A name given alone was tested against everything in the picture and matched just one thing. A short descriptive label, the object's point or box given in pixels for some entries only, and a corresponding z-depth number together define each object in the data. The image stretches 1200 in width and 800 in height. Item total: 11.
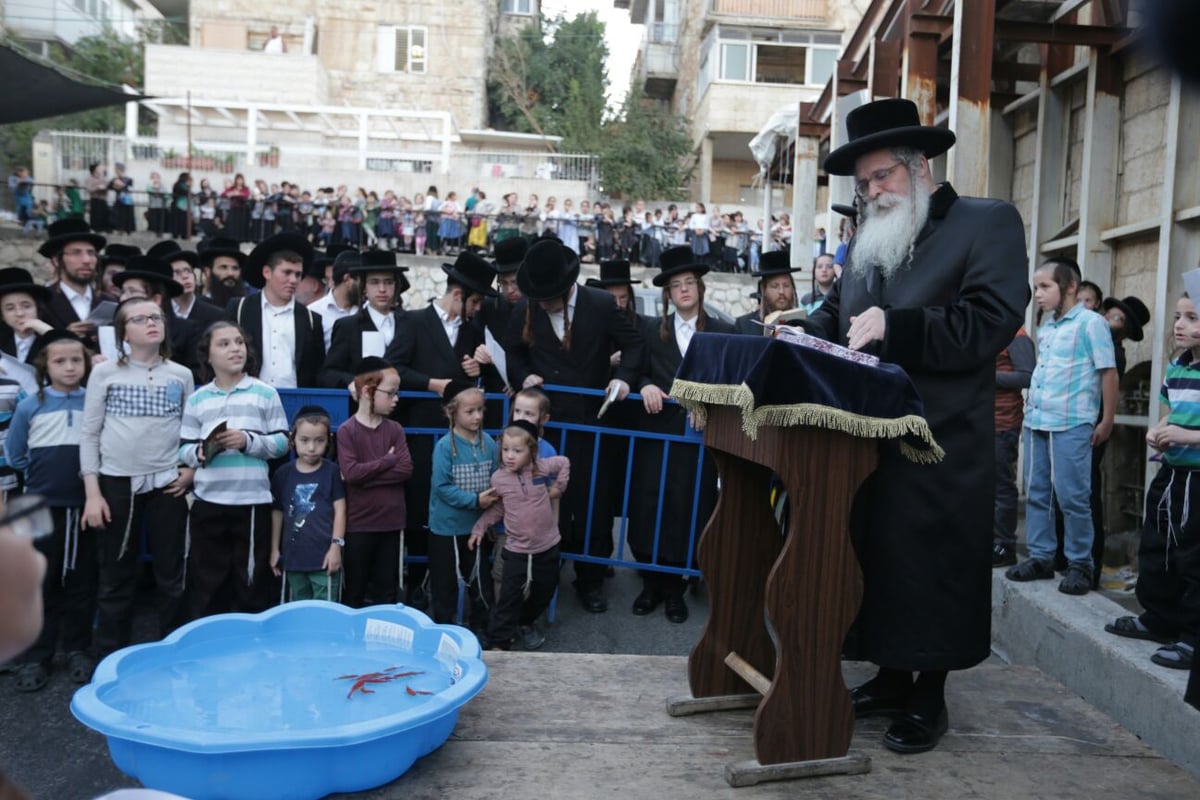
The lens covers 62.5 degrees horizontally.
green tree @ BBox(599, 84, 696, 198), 32.94
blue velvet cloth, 2.89
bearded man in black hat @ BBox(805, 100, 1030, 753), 3.15
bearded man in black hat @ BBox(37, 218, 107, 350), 6.60
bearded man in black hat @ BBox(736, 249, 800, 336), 7.56
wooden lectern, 2.99
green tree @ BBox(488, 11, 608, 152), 40.69
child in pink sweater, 5.21
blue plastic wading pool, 2.87
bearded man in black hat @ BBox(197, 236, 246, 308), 7.89
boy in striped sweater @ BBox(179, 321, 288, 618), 5.00
